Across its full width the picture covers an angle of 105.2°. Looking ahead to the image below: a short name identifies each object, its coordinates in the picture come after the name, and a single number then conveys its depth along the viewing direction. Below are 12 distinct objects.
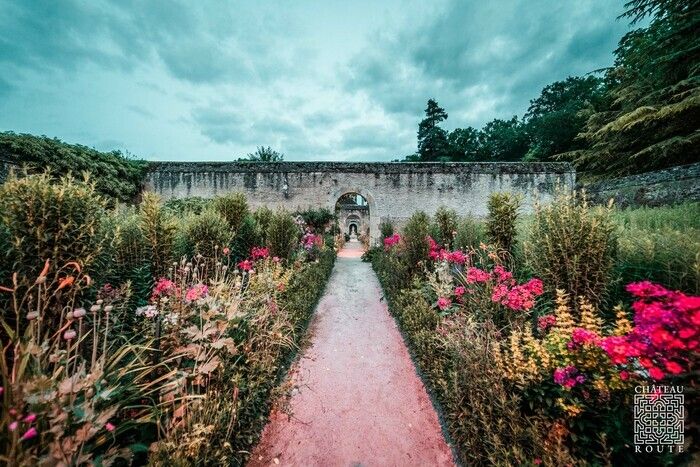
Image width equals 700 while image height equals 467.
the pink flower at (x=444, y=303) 4.07
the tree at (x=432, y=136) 30.97
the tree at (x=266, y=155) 34.78
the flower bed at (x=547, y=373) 1.47
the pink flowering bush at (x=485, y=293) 2.77
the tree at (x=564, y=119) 19.02
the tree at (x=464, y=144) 29.70
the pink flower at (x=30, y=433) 1.01
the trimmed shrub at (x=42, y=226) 2.56
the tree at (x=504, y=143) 26.23
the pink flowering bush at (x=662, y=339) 1.33
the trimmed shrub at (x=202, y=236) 5.28
